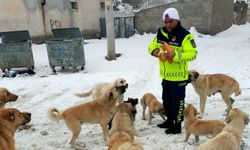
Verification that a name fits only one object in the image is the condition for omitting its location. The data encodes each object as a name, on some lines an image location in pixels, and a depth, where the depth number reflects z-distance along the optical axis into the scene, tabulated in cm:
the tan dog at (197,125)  494
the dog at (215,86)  650
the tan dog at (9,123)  432
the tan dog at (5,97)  594
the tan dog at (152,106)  625
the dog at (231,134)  413
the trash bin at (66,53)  1152
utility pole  1317
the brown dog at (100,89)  600
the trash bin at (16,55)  1159
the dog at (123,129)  382
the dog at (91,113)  533
